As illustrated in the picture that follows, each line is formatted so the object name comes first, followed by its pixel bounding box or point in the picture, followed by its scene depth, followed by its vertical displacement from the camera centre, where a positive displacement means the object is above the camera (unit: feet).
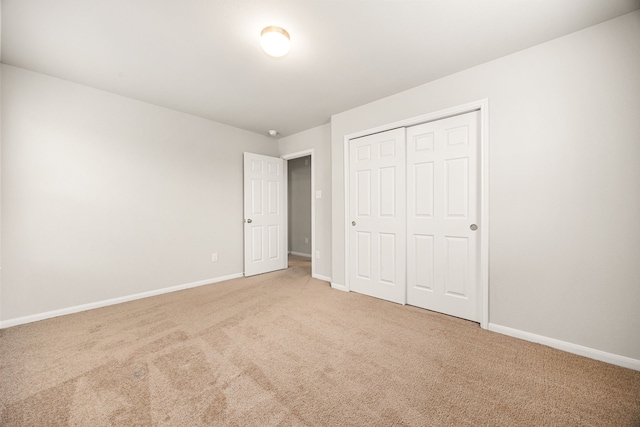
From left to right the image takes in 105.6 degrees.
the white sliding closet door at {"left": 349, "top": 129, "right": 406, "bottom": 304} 9.49 -0.20
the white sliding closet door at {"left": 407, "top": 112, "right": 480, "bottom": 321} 7.89 -0.21
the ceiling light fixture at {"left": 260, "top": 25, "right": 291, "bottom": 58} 5.90 +4.23
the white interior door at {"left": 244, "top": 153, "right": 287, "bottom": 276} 13.41 -0.22
